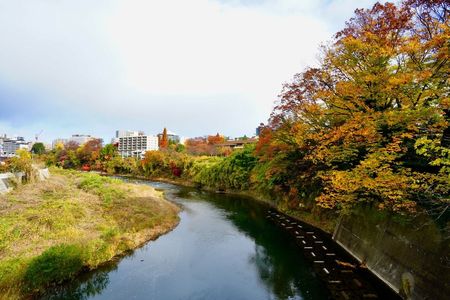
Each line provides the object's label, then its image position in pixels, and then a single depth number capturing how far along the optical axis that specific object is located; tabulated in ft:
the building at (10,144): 602.85
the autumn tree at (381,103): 39.47
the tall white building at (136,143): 443.32
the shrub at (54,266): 38.50
